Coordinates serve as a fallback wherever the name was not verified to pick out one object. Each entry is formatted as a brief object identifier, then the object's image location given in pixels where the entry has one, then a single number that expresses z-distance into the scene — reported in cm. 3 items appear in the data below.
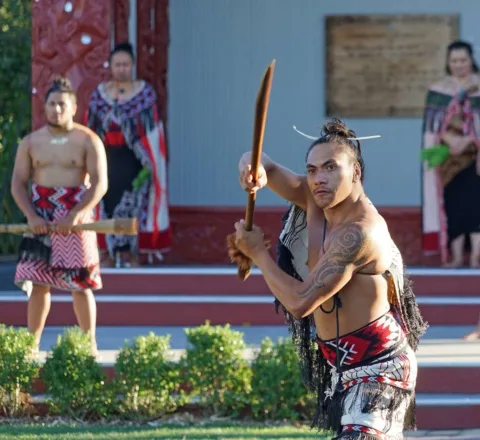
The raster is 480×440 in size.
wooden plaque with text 2567
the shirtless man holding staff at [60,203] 1741
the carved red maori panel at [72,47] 2212
